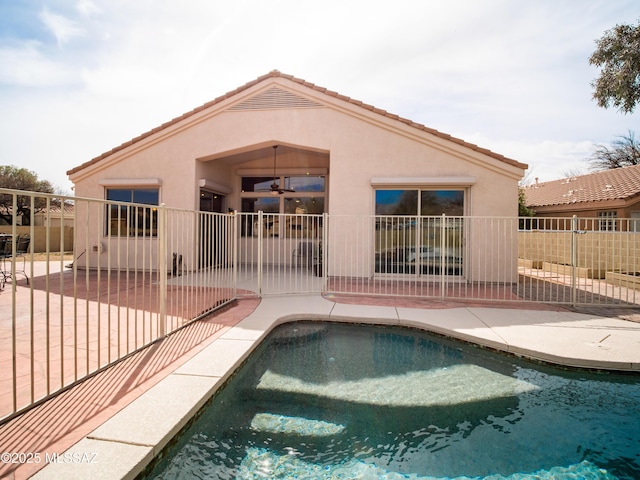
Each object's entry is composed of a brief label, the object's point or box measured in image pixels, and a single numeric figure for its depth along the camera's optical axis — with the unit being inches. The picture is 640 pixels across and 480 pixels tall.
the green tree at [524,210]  665.4
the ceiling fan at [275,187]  466.0
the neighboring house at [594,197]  496.1
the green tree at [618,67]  429.6
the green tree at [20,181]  991.0
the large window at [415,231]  336.2
